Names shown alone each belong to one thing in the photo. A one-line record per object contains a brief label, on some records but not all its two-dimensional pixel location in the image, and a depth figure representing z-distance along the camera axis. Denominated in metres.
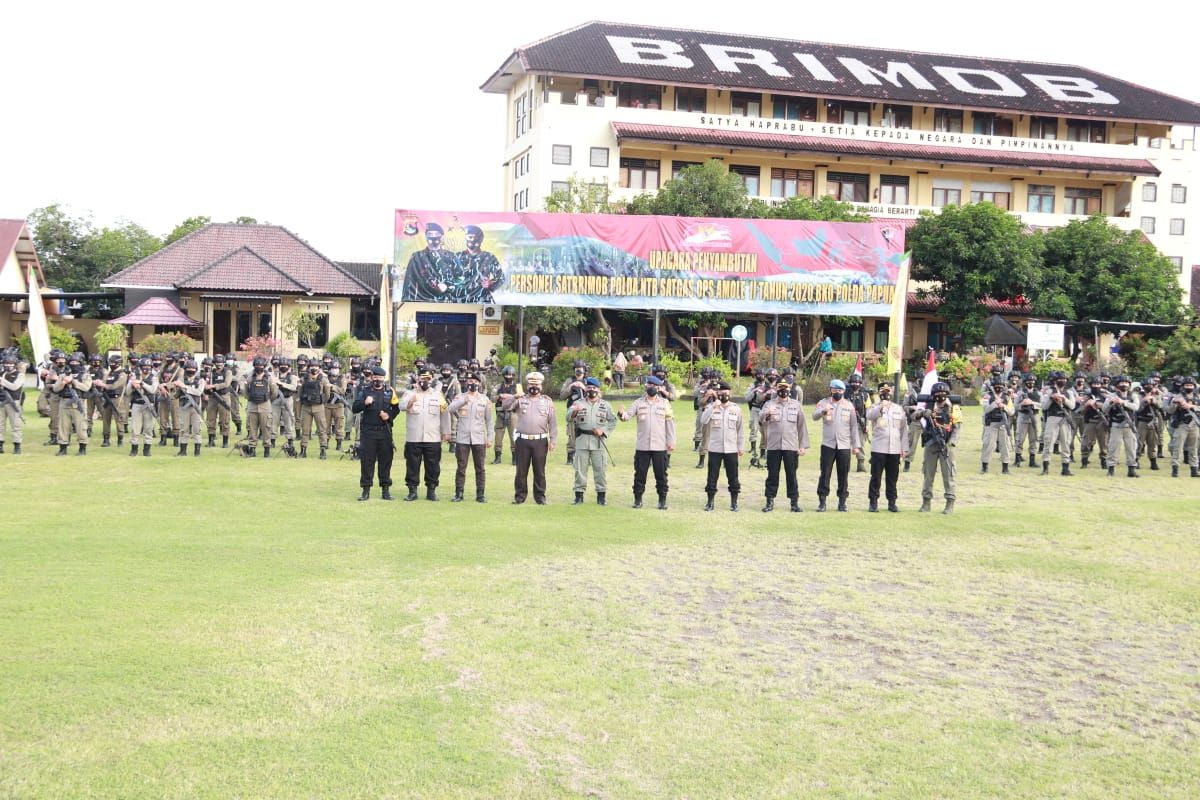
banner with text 32.91
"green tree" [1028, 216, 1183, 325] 44.62
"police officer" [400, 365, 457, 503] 15.74
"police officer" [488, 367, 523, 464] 19.80
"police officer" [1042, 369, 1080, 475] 20.67
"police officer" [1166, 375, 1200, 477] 20.77
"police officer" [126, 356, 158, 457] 19.62
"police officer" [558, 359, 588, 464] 16.44
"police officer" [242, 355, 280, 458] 19.42
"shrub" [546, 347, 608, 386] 33.50
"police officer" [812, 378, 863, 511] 15.95
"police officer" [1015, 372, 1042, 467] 21.55
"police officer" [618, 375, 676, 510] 15.86
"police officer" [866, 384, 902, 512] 15.91
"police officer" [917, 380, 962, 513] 15.75
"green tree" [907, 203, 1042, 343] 44.19
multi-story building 49.56
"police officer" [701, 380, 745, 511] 15.80
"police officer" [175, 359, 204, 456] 19.91
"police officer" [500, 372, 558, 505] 15.75
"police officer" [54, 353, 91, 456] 19.50
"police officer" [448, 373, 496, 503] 15.93
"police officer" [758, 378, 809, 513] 15.80
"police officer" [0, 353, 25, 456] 19.38
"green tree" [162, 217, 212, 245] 62.19
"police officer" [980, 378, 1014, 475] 20.80
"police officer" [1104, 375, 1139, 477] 20.47
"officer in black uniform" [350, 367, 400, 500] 15.54
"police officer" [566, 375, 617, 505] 15.83
